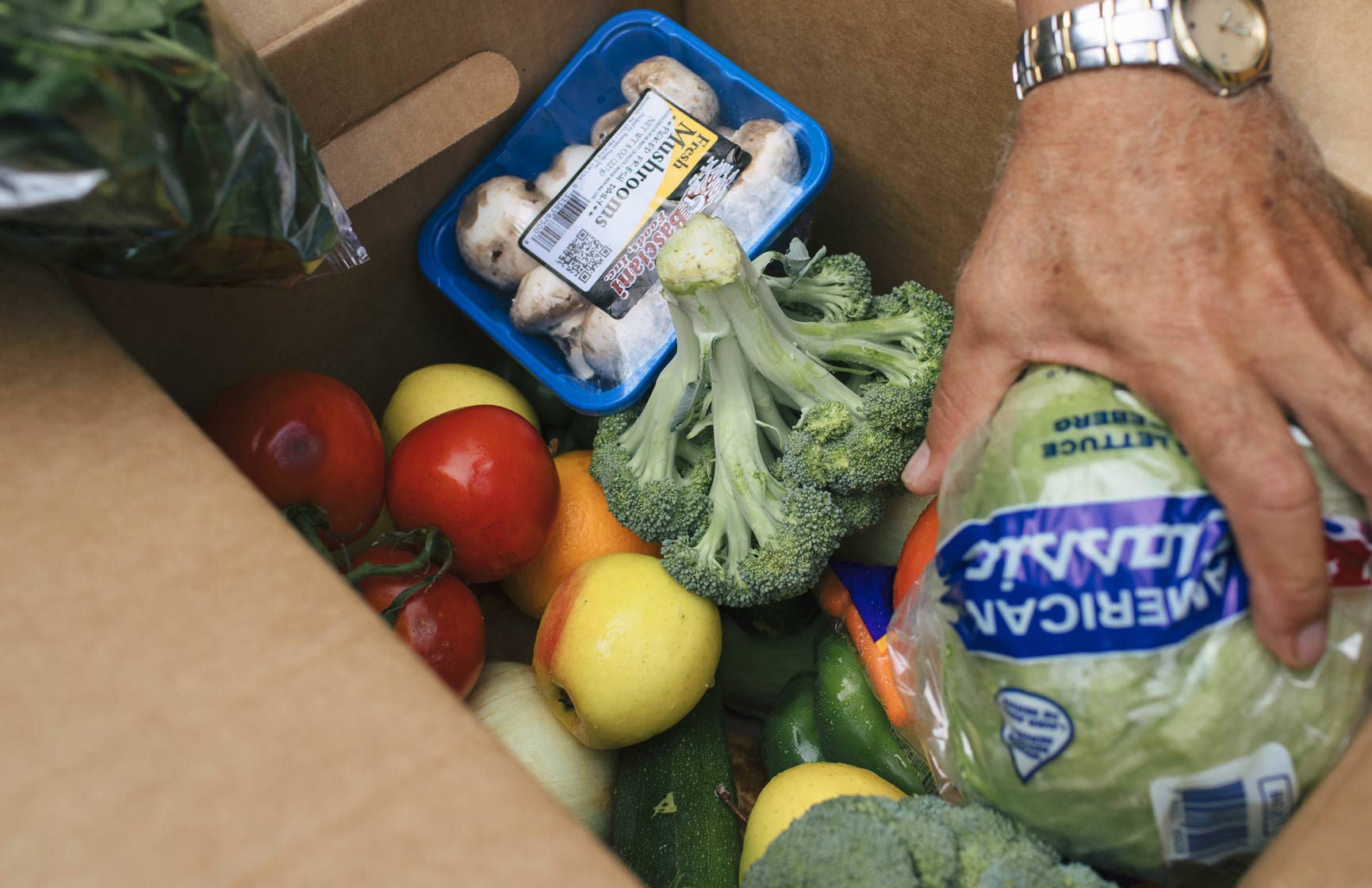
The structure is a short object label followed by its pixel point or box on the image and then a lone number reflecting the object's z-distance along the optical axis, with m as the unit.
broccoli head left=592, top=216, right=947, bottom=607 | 0.62
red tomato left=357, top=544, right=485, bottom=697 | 0.61
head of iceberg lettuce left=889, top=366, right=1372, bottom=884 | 0.50
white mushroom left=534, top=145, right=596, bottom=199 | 0.71
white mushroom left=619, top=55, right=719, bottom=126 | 0.71
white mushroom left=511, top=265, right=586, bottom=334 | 0.69
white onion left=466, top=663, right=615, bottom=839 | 0.64
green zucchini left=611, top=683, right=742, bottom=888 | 0.61
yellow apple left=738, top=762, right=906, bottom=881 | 0.58
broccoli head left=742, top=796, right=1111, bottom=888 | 0.52
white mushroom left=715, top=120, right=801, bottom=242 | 0.68
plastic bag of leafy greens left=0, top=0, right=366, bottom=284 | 0.48
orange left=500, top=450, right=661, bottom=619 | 0.68
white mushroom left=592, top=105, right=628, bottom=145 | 0.71
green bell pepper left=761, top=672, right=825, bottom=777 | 0.64
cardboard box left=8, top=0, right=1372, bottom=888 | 0.44
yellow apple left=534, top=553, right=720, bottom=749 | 0.62
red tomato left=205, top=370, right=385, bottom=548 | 0.60
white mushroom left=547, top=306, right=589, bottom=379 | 0.69
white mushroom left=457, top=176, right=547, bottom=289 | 0.70
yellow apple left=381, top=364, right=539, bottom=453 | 0.69
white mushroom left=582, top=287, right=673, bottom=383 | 0.68
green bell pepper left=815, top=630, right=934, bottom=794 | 0.62
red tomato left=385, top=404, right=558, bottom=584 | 0.62
